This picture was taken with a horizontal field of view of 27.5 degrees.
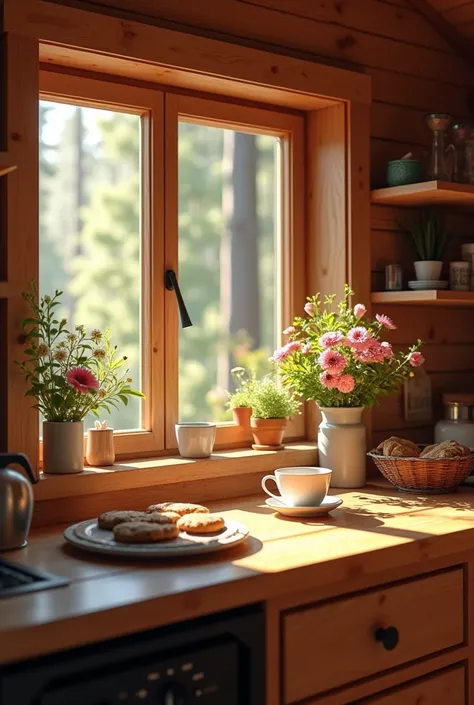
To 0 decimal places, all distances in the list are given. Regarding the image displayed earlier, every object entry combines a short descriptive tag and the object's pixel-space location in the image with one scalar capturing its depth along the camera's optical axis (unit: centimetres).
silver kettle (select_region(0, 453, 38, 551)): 186
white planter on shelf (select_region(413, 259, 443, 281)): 276
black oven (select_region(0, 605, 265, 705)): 147
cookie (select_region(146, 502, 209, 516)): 206
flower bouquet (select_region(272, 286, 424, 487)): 258
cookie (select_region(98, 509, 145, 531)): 195
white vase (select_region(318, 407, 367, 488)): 260
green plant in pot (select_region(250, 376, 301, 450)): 266
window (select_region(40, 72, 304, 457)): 246
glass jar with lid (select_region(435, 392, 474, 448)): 279
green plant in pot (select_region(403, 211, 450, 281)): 276
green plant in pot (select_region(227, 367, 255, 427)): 271
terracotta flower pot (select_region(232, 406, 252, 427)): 271
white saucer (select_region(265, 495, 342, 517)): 220
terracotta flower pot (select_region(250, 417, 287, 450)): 265
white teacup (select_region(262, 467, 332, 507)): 221
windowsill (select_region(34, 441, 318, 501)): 216
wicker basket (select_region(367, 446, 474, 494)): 247
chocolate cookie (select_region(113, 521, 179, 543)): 184
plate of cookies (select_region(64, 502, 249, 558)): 181
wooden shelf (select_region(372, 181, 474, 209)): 264
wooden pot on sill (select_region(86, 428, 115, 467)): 233
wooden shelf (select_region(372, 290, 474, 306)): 265
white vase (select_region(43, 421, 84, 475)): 220
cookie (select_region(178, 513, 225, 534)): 193
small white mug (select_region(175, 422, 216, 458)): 245
